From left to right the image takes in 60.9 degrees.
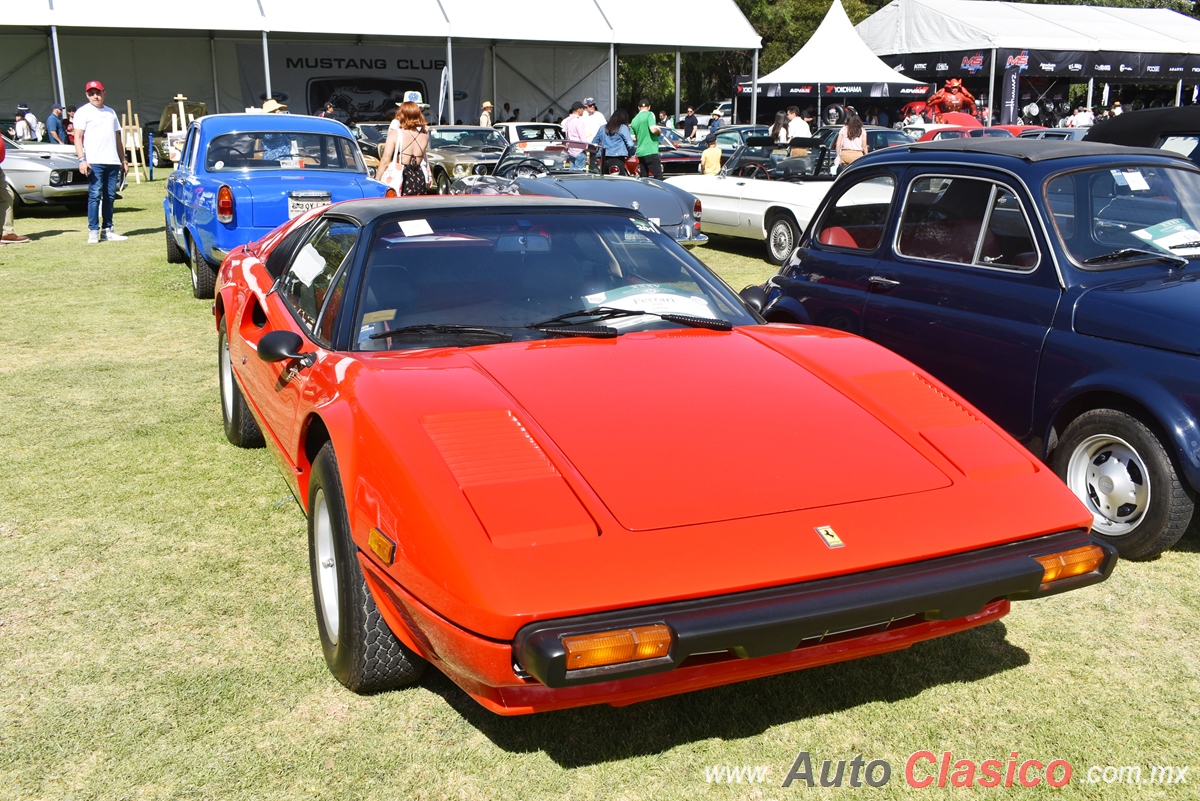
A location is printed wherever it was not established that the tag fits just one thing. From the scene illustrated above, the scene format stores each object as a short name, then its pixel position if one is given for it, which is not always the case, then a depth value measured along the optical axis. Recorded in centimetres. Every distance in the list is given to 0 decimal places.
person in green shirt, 1516
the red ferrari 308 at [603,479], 226
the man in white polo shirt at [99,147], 1141
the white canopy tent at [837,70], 2795
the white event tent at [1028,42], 3253
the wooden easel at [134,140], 2217
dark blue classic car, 388
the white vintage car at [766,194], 1132
